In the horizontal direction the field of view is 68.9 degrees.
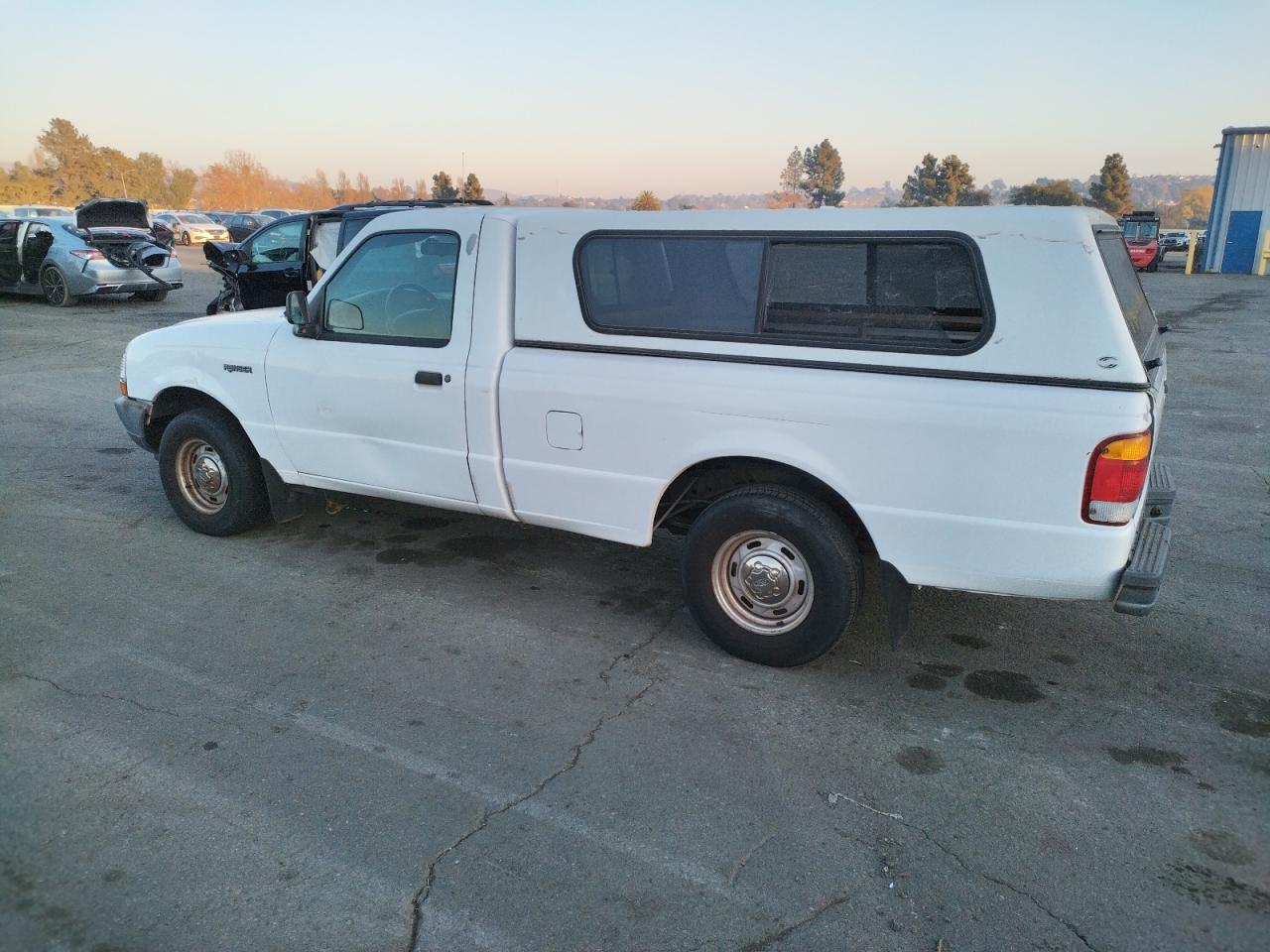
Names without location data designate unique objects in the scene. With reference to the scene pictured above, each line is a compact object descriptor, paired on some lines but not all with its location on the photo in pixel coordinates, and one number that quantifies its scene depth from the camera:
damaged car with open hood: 16.69
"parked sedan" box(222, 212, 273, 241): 35.44
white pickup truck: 3.40
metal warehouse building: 29.83
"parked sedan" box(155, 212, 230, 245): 40.16
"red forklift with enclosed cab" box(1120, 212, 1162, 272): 30.00
